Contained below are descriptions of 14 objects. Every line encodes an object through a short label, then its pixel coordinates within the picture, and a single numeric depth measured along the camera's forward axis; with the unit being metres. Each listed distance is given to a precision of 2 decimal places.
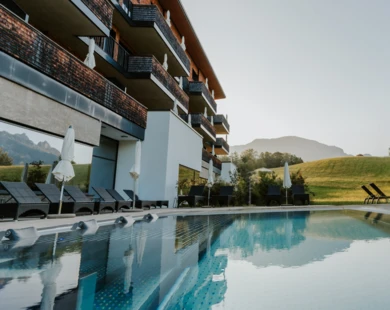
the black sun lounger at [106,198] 9.70
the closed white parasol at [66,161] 7.24
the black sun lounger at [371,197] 21.42
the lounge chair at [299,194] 17.84
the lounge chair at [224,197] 16.23
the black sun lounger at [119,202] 10.25
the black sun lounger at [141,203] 11.99
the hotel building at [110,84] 7.82
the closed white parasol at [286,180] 16.99
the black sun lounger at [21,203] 6.02
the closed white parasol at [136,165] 10.83
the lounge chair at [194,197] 15.05
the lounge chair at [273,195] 17.83
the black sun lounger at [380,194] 20.67
